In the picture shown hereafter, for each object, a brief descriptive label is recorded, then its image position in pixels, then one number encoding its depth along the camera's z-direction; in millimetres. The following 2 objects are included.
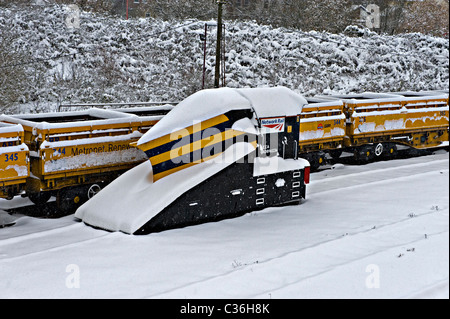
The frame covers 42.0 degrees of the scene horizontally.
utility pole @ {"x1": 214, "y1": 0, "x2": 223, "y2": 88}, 22141
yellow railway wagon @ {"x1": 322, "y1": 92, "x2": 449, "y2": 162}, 17422
